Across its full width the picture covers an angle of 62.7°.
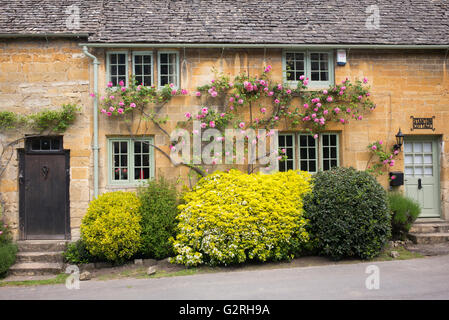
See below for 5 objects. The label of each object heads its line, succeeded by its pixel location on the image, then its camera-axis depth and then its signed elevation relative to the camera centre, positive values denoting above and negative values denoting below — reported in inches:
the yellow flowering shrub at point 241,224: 298.2 -42.8
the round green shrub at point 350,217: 302.0 -38.3
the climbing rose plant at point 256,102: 371.9 +73.0
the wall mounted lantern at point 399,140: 383.9 +31.3
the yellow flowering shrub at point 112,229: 317.4 -47.4
